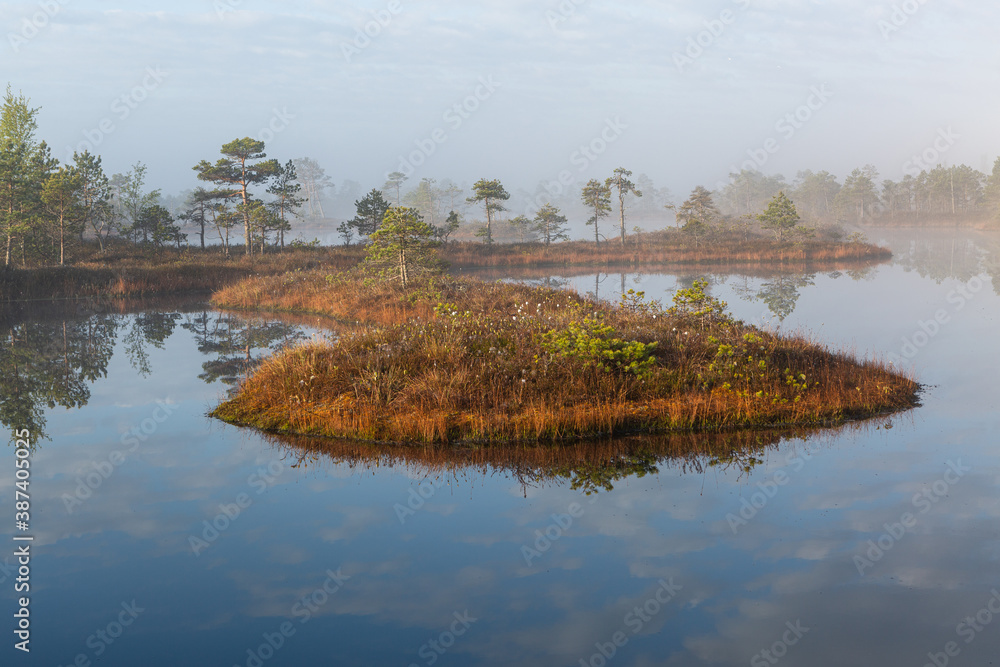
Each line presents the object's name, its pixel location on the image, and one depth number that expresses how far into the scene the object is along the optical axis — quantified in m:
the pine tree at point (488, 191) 74.00
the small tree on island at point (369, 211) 61.84
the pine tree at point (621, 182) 79.69
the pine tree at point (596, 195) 80.34
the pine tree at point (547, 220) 77.75
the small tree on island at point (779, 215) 69.94
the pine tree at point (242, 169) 59.09
